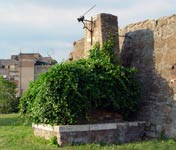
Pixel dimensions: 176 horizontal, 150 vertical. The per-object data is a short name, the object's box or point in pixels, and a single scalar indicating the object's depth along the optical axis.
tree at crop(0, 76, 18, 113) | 22.95
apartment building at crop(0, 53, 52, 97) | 47.47
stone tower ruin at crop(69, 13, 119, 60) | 8.84
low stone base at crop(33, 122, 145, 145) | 7.32
